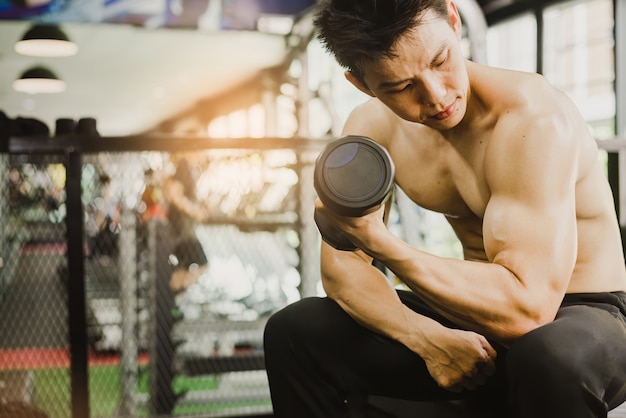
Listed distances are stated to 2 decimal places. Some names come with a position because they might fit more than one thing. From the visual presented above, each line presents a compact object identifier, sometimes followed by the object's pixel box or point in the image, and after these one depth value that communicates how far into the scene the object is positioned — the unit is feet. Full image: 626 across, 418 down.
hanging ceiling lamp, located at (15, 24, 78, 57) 18.54
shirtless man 4.03
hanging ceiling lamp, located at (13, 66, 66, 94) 22.07
